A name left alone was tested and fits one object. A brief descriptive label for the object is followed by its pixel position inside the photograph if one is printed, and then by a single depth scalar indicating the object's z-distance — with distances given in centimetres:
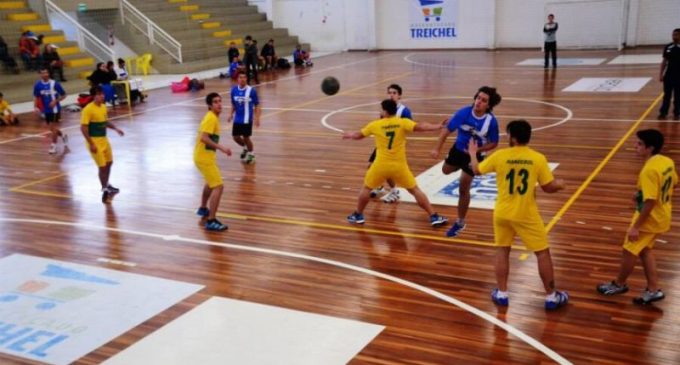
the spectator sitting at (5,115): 1746
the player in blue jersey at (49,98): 1430
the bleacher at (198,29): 2856
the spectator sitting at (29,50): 2322
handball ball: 1425
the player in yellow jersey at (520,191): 570
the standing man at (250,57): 2469
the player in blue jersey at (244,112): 1216
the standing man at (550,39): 2283
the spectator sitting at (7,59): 2295
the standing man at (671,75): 1358
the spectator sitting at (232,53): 2521
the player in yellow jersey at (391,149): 796
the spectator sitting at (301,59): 2911
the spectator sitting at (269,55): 2798
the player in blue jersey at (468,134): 742
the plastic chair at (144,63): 2803
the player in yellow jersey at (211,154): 838
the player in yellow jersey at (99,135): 993
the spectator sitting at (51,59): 2244
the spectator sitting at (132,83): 2041
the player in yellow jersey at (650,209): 558
